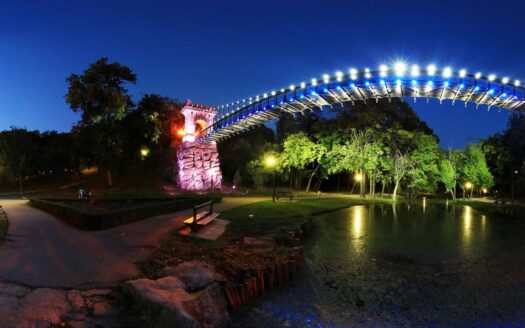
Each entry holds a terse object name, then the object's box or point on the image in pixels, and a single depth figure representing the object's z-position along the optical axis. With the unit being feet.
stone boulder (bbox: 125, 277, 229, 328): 21.71
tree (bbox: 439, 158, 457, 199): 154.30
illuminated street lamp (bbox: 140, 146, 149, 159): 179.42
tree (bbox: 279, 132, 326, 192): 153.48
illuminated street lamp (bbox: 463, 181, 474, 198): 169.45
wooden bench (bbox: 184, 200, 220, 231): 47.78
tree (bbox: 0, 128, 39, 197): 123.85
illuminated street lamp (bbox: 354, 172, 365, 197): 144.77
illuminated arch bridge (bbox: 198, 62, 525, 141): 60.80
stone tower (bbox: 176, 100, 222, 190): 154.20
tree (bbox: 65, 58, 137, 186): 148.97
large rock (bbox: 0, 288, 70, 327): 19.83
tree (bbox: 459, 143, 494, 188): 159.02
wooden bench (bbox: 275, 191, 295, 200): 122.42
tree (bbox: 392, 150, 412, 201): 143.84
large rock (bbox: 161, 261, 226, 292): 27.37
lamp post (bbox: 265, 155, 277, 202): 110.37
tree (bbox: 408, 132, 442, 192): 147.02
